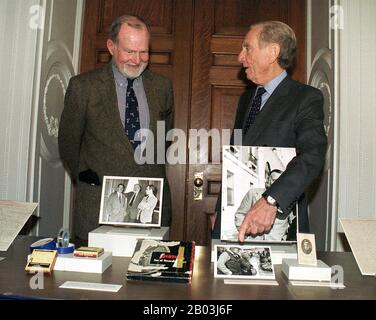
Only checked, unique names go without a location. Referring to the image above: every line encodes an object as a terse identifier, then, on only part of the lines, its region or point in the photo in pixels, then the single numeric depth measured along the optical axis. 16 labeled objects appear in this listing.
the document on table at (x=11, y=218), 1.60
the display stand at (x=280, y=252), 1.48
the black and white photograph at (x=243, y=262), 1.30
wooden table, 1.13
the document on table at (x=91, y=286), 1.17
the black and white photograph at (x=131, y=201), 1.58
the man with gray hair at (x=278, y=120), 1.48
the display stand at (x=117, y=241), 1.55
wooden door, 3.46
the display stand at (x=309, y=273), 1.31
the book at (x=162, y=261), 1.25
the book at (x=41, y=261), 1.31
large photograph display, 1.47
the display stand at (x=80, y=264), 1.34
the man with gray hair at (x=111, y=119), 2.46
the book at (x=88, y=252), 1.36
